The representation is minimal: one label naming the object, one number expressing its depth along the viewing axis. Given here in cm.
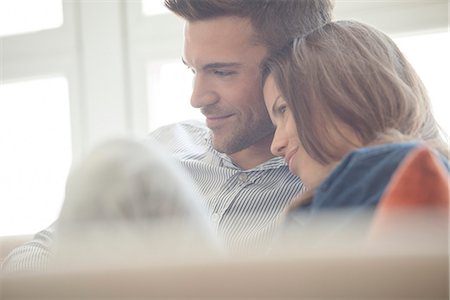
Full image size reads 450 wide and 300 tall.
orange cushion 77
